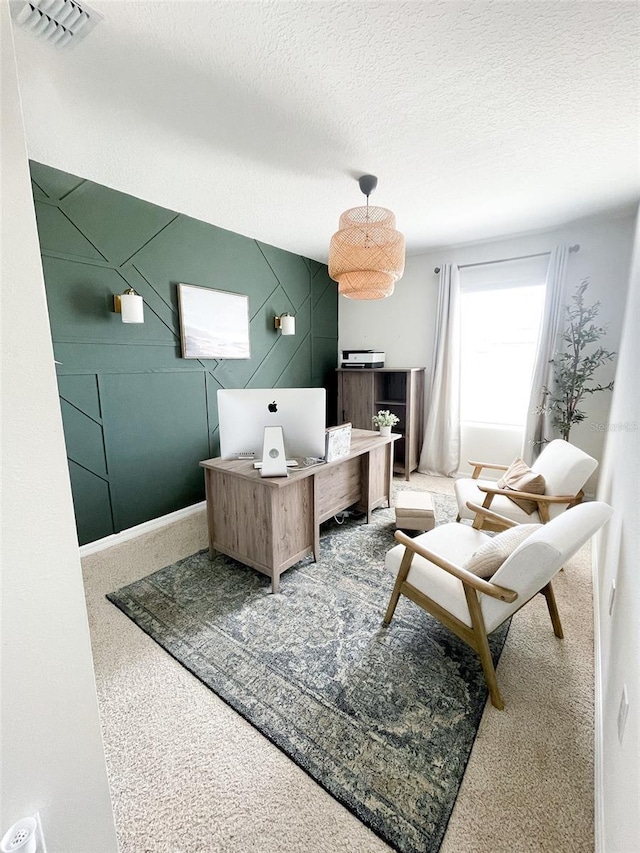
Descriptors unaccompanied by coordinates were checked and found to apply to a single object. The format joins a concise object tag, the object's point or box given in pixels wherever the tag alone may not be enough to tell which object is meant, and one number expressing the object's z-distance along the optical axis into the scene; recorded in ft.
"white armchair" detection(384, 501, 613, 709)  4.49
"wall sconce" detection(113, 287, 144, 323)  8.70
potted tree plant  11.01
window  12.50
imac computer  7.55
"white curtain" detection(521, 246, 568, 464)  11.53
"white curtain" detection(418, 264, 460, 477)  13.61
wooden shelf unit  14.33
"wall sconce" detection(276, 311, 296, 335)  13.53
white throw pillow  5.08
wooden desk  7.32
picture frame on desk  8.29
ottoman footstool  9.36
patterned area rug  4.06
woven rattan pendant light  7.37
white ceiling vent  4.24
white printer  14.99
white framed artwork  10.61
